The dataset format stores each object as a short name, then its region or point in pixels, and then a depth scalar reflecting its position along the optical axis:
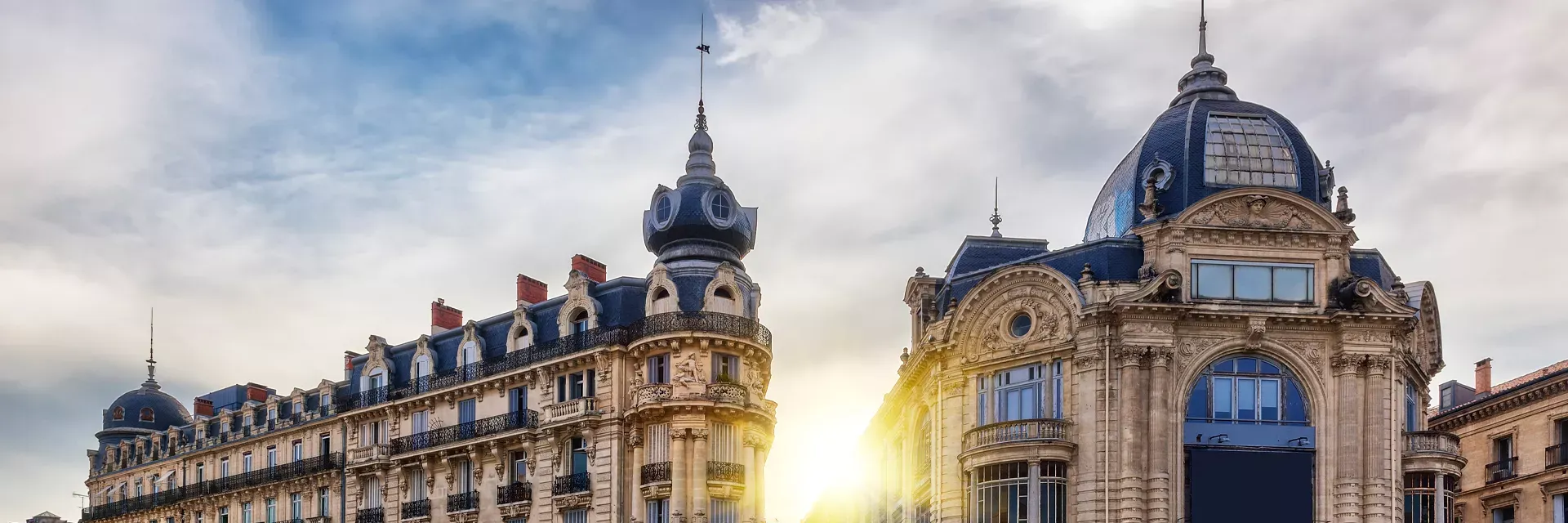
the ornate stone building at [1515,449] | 53.16
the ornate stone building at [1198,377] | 43.59
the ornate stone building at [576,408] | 54.53
